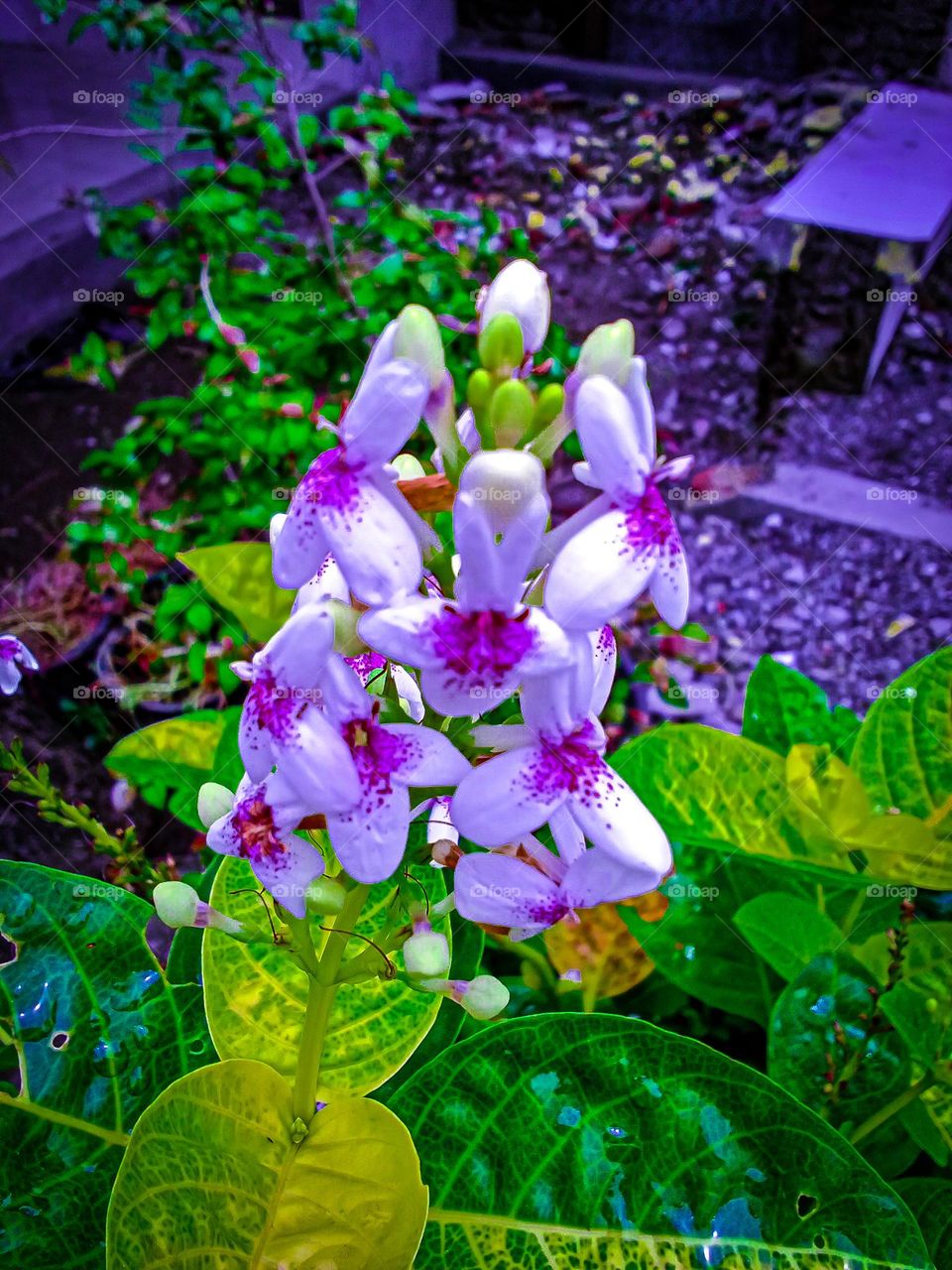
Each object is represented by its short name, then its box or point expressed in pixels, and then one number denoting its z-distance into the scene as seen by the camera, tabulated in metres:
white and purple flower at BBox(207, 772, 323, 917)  0.12
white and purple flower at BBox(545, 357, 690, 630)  0.11
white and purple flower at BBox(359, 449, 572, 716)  0.10
